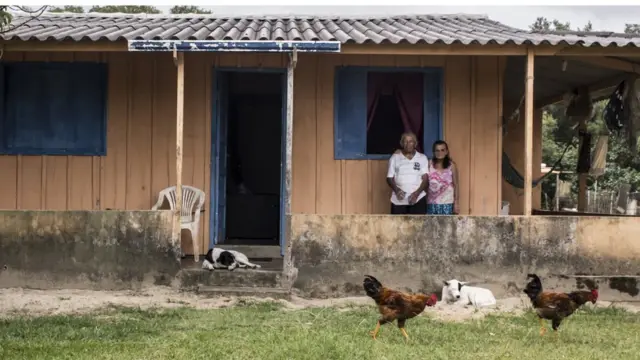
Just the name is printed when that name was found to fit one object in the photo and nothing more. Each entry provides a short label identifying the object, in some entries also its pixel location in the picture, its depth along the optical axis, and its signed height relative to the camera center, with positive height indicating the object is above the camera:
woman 8.87 -0.05
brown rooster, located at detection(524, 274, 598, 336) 5.97 -0.99
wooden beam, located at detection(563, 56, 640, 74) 8.65 +1.47
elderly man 8.79 +0.04
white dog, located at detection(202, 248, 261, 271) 8.20 -0.93
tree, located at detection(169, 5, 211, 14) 29.43 +7.05
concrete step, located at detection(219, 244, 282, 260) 9.34 -0.92
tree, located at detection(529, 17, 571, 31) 42.03 +9.47
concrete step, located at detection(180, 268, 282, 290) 8.09 -1.12
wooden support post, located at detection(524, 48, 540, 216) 8.23 +0.59
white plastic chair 9.06 -0.32
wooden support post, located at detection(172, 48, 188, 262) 8.06 +0.48
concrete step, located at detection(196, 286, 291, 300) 7.91 -1.24
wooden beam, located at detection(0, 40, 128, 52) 7.95 +1.45
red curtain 9.41 +1.16
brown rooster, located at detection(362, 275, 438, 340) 5.73 -0.98
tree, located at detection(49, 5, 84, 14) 26.09 +6.22
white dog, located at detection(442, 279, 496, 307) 7.66 -1.21
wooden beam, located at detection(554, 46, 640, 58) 8.05 +1.48
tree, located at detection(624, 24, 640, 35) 40.00 +8.88
